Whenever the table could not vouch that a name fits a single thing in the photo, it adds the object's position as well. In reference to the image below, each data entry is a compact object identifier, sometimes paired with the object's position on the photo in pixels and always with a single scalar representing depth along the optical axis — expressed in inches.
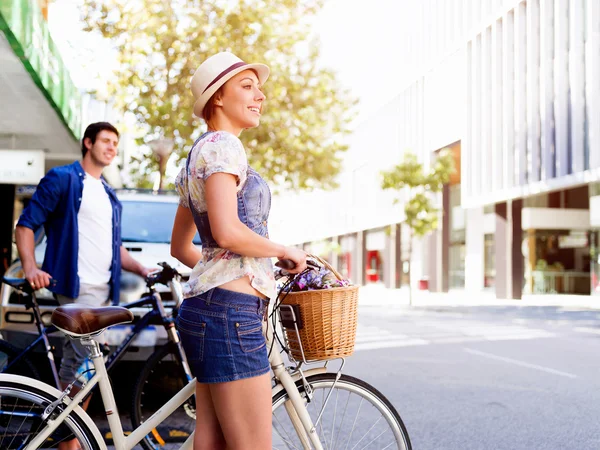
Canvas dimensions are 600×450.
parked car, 210.1
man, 176.1
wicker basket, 107.2
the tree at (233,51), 767.1
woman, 97.1
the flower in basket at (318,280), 109.0
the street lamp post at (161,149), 765.9
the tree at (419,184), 1154.7
